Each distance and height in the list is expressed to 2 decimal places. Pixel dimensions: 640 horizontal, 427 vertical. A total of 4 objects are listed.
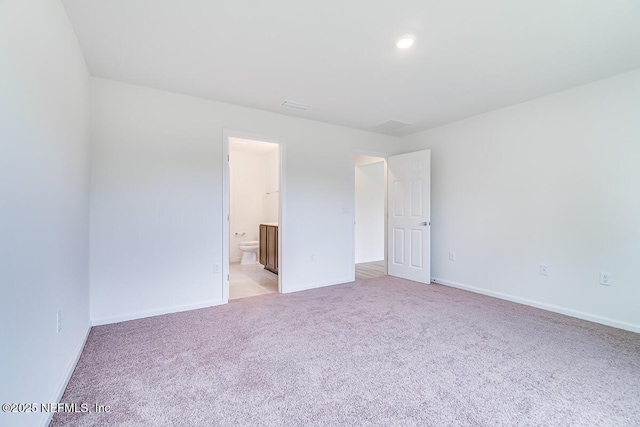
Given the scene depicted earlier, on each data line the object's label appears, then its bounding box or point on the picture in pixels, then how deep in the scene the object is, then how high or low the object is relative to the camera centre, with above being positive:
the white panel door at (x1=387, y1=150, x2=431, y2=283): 4.36 -0.04
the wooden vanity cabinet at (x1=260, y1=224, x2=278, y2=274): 4.83 -0.60
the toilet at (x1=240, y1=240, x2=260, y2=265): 5.88 -0.78
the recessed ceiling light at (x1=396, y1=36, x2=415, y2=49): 2.14 +1.32
